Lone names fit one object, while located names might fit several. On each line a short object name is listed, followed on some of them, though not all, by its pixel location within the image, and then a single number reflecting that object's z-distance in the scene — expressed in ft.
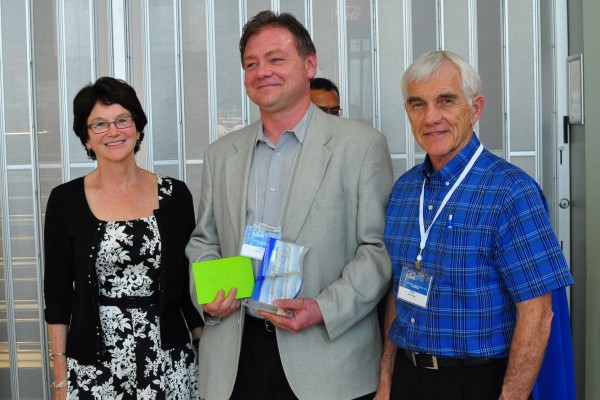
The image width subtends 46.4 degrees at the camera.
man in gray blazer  7.59
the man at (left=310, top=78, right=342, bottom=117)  10.48
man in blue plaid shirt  6.39
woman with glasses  8.62
